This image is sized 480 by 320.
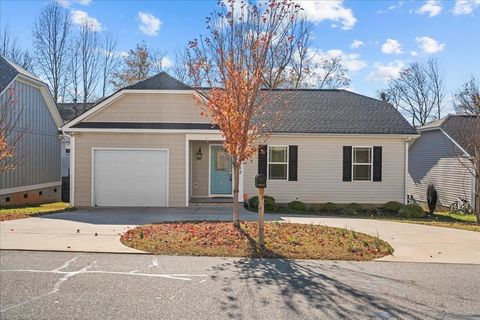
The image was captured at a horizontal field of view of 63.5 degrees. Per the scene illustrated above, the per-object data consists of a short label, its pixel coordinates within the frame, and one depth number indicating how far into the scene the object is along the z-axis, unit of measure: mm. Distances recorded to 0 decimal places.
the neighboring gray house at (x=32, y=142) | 18203
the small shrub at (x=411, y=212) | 15164
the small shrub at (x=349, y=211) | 15117
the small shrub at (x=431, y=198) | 18406
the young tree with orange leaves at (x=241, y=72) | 8711
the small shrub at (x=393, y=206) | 15784
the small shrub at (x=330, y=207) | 15586
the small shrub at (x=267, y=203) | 15031
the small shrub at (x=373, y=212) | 15478
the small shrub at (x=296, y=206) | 15391
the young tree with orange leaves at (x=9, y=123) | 15282
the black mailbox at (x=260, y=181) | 7621
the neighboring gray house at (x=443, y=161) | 19312
